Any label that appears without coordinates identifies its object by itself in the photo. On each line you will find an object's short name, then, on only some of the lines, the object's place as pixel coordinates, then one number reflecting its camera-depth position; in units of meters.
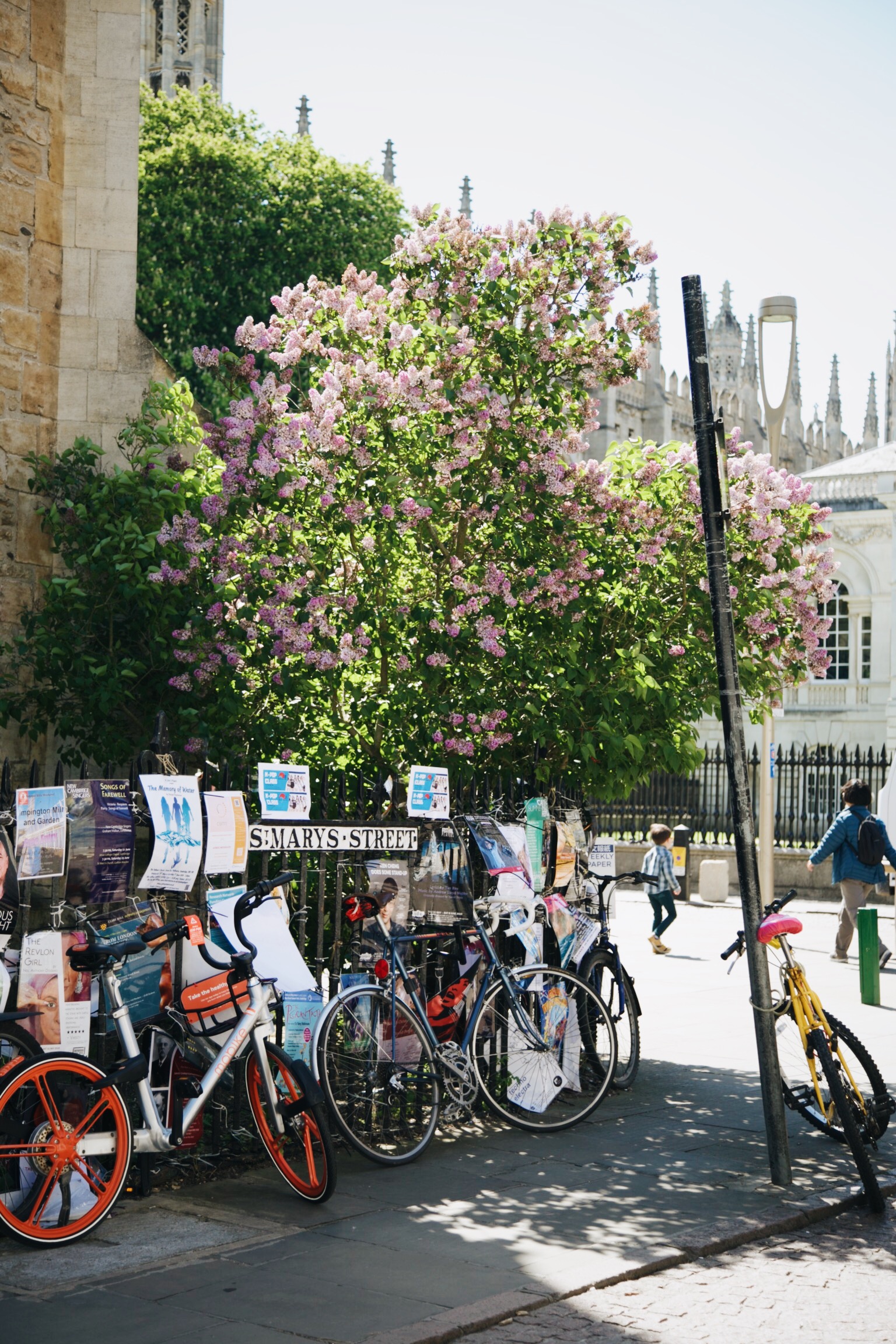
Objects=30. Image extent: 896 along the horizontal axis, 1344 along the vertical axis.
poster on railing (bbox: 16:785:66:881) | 5.64
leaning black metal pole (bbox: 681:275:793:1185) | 6.66
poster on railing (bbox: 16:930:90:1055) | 5.70
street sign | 6.82
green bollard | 11.88
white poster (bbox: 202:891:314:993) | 6.54
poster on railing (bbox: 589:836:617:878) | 8.98
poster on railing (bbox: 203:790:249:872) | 6.46
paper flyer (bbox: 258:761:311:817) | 6.68
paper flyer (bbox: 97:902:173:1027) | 6.04
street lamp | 8.77
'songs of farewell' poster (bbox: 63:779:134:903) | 5.90
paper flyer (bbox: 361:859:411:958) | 7.21
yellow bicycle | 6.35
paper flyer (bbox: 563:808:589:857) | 8.70
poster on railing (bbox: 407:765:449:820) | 7.42
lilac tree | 8.27
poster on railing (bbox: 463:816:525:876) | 7.77
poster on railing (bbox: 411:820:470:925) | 7.47
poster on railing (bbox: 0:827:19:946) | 5.58
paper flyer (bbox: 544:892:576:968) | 8.36
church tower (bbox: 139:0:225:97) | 56.38
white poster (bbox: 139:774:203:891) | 6.15
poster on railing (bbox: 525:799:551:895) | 8.34
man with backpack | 13.97
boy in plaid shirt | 16.12
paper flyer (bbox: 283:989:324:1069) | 6.66
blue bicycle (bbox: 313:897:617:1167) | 6.60
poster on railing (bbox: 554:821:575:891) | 8.54
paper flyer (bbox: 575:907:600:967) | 8.34
